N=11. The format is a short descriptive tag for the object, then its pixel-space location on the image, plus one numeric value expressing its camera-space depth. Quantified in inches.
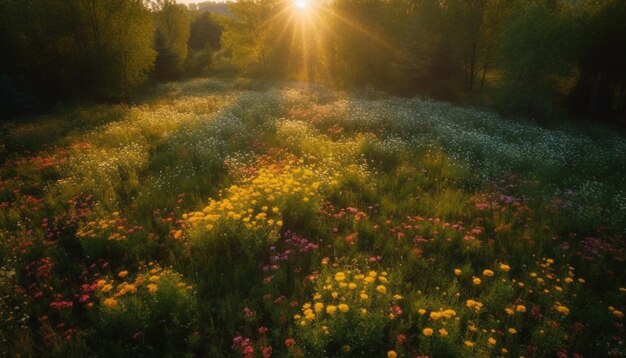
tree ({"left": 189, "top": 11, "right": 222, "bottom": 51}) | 2753.4
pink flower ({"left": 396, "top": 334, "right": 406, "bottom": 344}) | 159.8
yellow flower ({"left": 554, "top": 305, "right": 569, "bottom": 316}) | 168.6
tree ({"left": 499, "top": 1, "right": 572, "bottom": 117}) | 879.1
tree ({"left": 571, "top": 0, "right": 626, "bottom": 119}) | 1019.9
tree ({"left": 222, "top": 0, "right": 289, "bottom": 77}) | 1518.2
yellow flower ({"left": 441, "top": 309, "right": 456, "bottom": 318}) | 159.8
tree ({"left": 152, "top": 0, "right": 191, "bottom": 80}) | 1547.7
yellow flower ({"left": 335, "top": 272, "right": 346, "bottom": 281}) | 179.9
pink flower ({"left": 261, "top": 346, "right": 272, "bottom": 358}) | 155.4
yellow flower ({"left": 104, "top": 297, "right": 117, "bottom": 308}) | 167.9
